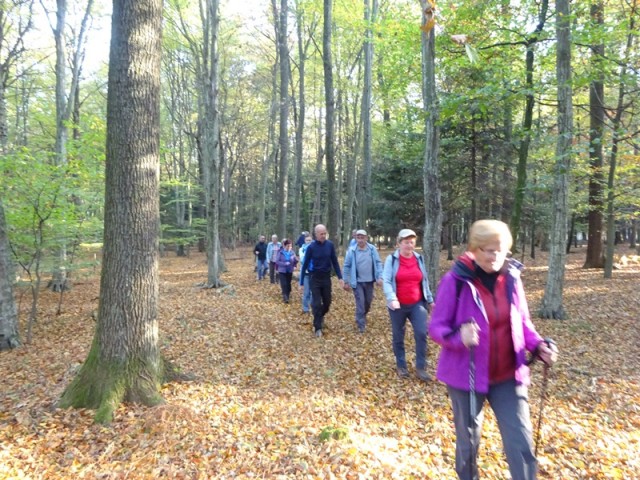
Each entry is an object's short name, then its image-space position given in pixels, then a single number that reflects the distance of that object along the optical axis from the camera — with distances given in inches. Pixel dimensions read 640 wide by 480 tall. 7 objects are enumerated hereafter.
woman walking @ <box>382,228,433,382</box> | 193.8
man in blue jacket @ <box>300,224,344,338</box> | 276.4
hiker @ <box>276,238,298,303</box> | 398.0
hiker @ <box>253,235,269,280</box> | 551.8
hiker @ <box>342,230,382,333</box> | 269.9
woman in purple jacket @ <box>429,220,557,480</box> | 92.0
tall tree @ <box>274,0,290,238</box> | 575.6
